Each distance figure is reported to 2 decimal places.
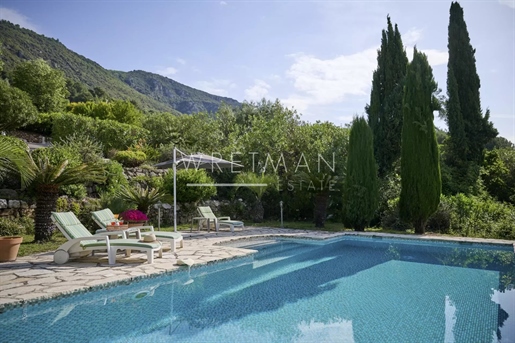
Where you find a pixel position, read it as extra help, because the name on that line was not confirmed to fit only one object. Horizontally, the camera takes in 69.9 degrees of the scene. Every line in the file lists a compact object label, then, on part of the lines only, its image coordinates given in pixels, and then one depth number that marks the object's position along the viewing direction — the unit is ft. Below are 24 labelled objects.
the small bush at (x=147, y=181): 46.73
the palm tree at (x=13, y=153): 20.31
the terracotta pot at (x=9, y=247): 22.68
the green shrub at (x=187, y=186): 43.93
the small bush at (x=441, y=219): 41.57
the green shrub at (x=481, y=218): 37.04
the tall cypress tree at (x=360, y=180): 42.06
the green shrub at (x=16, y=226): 32.50
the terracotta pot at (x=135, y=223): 33.87
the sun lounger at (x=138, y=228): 26.78
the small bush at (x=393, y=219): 43.93
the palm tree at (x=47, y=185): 28.60
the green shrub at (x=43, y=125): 86.17
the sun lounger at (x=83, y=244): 22.33
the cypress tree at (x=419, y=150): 39.96
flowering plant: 34.09
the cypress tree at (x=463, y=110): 62.39
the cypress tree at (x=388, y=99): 57.16
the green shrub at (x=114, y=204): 37.60
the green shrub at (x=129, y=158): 54.75
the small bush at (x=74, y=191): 38.11
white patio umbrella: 41.07
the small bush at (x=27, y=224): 34.42
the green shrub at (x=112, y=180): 42.22
